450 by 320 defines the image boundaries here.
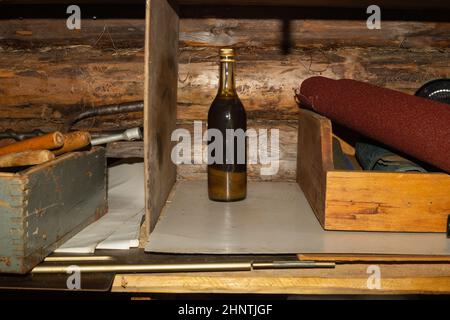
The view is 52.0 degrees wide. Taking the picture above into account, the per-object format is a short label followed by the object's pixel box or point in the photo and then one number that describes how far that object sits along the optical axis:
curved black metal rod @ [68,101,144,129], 1.26
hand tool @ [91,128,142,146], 1.10
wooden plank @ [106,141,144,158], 1.40
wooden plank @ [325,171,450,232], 0.90
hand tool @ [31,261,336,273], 0.78
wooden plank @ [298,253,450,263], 0.80
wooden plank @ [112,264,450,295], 0.79
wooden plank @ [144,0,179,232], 0.89
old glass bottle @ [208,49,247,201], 1.17
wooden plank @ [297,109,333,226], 0.96
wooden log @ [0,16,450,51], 1.35
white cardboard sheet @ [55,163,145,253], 0.89
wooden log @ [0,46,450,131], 1.34
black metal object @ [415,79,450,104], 1.21
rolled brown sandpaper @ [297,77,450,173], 0.87
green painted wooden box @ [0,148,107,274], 0.75
